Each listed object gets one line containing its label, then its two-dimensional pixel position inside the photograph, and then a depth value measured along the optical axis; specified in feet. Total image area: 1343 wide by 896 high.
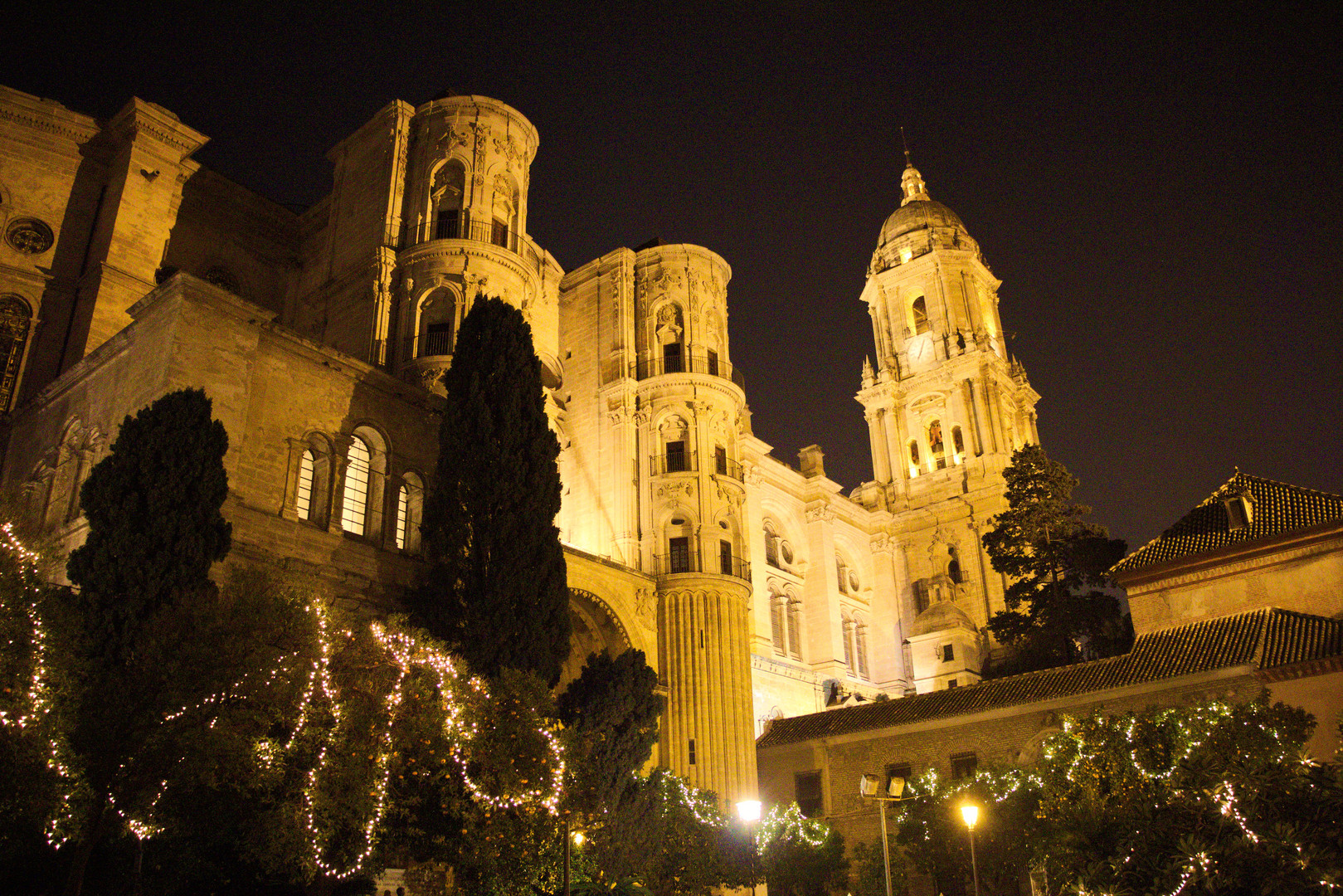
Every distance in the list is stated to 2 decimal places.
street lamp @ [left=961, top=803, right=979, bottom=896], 61.26
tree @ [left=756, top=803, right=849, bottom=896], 93.71
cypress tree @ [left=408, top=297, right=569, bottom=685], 70.13
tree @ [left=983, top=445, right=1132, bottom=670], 119.85
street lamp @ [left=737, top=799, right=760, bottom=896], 78.69
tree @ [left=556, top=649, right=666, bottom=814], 72.84
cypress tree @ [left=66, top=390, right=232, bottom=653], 54.39
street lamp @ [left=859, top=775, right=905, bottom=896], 58.95
